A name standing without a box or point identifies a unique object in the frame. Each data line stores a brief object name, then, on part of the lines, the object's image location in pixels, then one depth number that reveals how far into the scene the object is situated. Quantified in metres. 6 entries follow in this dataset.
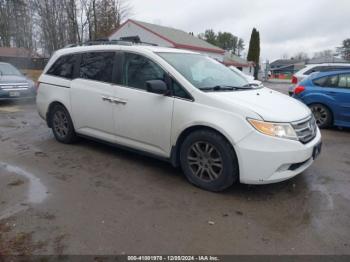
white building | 28.31
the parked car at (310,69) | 11.23
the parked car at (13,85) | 10.64
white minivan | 3.58
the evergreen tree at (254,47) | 48.31
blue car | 7.49
